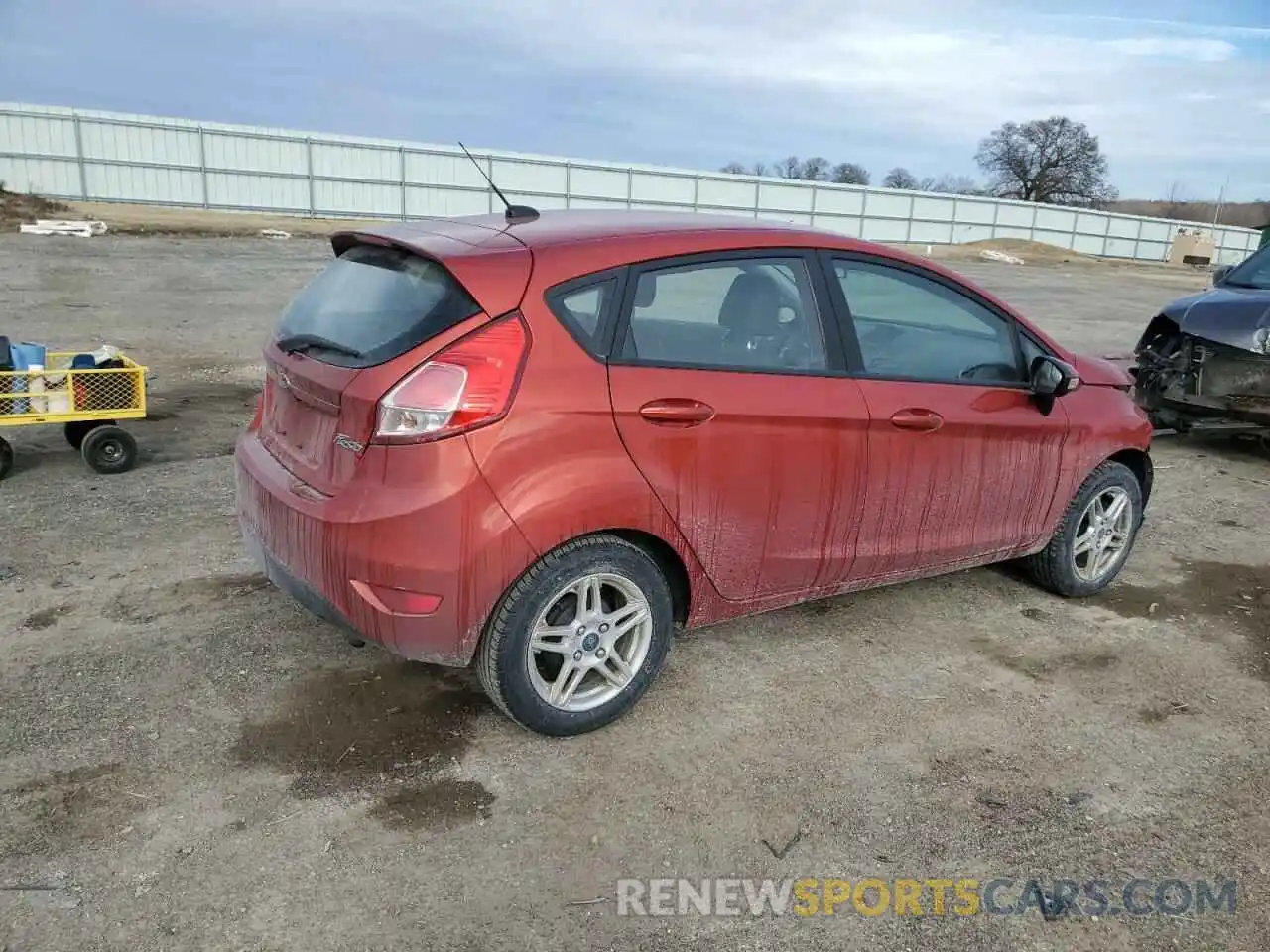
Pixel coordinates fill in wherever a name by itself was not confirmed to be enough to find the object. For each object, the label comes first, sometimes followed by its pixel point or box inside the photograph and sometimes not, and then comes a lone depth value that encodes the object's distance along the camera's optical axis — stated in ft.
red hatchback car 9.58
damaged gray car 22.95
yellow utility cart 19.39
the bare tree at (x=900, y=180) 247.50
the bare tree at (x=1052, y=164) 234.79
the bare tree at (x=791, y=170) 244.83
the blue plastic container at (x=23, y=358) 19.43
